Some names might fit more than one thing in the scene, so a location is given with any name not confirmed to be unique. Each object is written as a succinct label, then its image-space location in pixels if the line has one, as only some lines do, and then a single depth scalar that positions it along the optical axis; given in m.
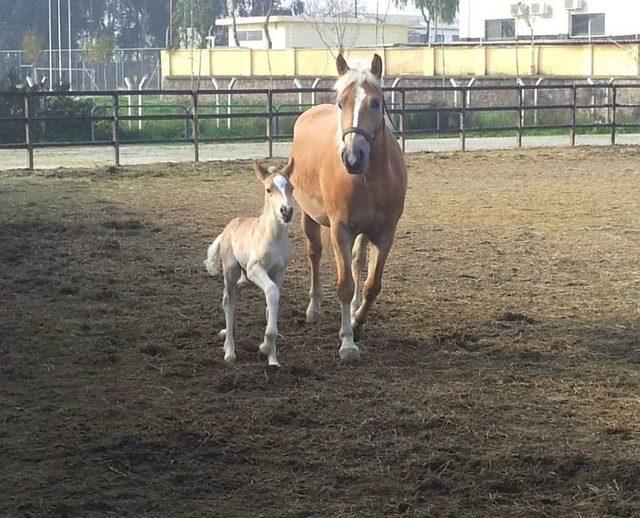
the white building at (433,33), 77.99
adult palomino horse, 6.52
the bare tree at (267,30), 54.34
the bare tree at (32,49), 48.42
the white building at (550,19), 48.66
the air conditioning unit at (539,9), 51.38
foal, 6.19
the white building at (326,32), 58.19
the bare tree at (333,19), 56.84
